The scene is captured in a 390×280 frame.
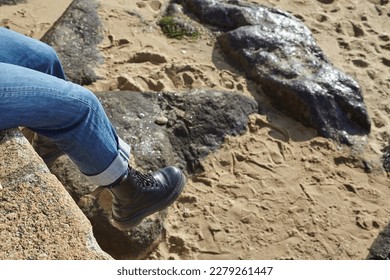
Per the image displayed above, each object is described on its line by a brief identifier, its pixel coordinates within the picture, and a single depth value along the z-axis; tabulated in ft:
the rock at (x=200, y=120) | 12.99
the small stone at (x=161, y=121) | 12.95
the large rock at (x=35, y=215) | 6.33
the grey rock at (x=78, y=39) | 14.23
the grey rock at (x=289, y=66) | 14.74
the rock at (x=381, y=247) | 11.13
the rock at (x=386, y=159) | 13.89
